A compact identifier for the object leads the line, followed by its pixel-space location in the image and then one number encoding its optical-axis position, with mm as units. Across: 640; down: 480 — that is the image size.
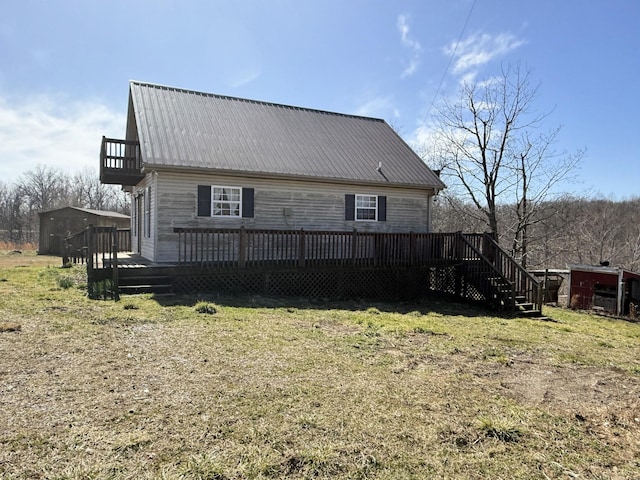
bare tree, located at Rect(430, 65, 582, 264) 20578
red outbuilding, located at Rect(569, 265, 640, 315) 13492
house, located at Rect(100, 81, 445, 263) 11391
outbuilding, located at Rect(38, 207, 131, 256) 25938
